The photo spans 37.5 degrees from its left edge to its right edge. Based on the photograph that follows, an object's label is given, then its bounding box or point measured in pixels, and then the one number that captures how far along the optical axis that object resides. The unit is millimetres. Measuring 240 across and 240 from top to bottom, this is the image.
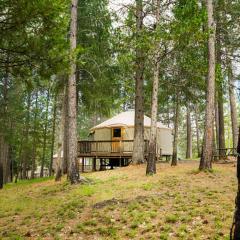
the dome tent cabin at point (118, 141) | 21062
